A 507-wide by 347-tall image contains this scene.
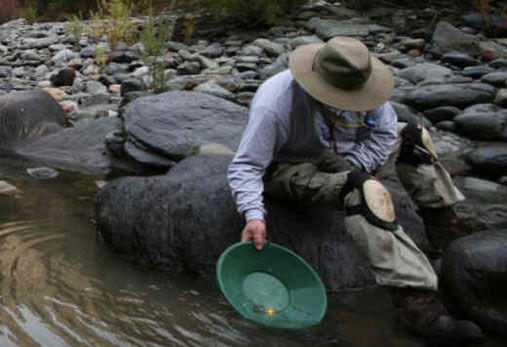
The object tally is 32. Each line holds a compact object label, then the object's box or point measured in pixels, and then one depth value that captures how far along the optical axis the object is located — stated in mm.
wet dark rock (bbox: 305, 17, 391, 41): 8734
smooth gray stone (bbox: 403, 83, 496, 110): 5590
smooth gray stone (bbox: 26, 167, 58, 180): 4600
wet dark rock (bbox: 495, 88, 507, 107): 5422
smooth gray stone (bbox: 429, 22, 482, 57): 7547
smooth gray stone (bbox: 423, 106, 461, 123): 5492
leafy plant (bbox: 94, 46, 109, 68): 8250
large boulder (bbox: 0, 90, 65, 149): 5559
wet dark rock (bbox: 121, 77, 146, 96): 6270
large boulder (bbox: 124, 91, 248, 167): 4609
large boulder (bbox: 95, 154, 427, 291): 3004
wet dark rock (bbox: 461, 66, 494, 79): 6426
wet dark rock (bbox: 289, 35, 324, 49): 8344
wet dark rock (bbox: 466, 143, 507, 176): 4332
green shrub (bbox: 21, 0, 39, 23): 15508
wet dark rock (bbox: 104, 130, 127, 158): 5004
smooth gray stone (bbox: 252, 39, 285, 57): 8132
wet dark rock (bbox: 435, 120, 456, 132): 5320
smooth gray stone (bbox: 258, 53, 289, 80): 6858
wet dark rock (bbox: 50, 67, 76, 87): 7594
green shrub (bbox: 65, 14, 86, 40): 10182
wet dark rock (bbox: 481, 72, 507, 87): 5953
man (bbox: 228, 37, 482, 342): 2375
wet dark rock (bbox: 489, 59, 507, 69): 6684
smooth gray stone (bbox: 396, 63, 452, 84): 6566
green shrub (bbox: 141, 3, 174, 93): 6074
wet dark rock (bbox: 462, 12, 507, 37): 8435
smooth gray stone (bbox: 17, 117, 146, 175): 4922
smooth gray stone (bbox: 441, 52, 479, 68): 7004
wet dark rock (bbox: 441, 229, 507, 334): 2551
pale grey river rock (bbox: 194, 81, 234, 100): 5891
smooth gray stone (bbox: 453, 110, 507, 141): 4949
